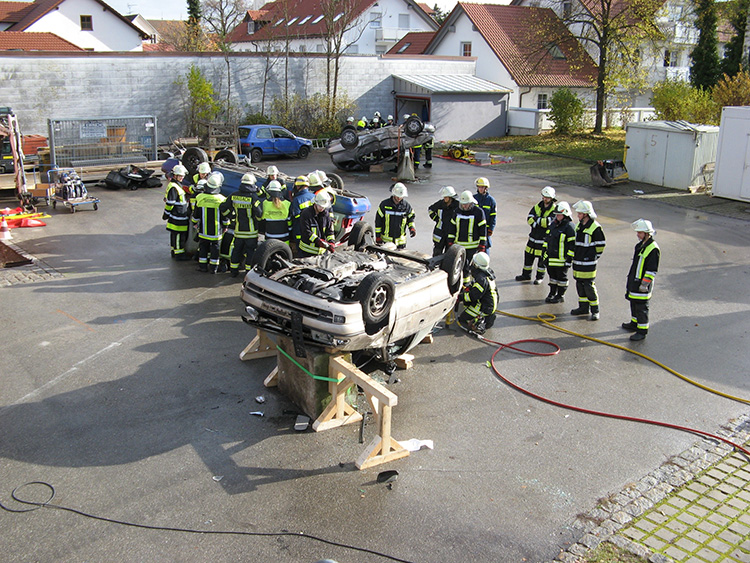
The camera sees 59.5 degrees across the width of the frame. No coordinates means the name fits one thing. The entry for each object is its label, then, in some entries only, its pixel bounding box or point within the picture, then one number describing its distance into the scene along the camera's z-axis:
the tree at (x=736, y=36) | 31.91
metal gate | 18.39
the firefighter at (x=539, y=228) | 10.63
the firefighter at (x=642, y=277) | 8.77
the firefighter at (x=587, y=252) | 9.45
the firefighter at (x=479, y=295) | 8.84
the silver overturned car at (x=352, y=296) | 6.28
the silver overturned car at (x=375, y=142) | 21.48
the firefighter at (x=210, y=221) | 10.84
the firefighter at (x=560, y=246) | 9.66
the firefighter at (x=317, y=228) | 9.52
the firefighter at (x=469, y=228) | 9.98
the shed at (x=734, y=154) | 17.56
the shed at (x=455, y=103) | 30.09
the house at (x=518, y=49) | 32.28
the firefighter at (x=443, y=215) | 10.12
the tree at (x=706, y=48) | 33.50
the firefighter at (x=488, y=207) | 10.84
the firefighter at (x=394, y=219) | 10.08
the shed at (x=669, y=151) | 18.97
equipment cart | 15.62
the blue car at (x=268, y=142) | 23.88
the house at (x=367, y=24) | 46.44
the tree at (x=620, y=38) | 27.72
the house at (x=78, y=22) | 45.41
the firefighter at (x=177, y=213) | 11.42
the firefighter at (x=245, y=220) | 10.45
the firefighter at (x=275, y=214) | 9.98
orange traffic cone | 13.27
